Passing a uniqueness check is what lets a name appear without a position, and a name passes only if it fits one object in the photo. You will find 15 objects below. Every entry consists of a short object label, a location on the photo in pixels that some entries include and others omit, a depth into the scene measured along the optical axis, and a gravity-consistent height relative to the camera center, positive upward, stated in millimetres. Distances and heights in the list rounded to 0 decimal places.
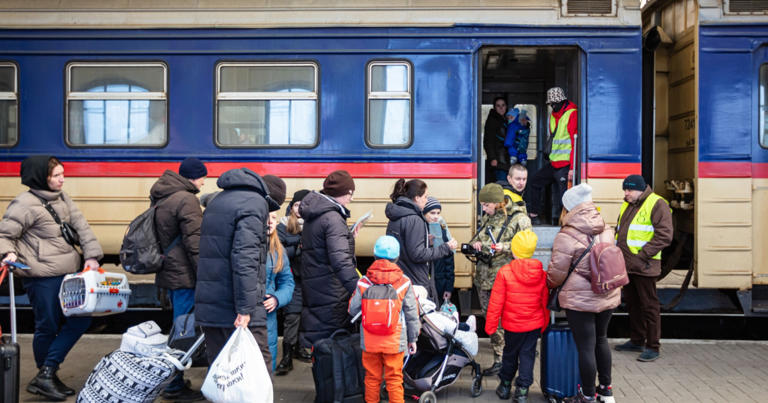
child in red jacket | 5156 -840
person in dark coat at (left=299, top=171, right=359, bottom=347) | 5016 -477
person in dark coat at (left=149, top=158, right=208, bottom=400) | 5258 -367
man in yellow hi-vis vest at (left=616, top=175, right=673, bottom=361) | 6352 -443
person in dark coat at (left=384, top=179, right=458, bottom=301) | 5535 -313
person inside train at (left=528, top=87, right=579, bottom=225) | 7254 +530
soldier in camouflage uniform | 5898 -388
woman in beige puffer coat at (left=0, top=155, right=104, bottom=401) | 5324 -495
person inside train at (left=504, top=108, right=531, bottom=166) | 9148 +765
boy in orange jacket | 4617 -854
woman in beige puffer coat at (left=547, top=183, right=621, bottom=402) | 4914 -702
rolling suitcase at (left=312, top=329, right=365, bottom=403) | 5016 -1299
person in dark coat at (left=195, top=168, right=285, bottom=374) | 4270 -422
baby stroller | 5215 -1319
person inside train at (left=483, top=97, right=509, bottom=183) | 9344 +738
